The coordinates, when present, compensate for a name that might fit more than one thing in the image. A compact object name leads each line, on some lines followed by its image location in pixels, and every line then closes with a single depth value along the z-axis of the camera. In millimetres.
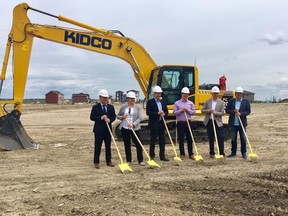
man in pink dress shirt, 10180
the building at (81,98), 86938
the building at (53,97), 84125
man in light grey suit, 10375
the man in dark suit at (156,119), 9859
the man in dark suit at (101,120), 9156
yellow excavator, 12153
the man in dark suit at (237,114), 10398
